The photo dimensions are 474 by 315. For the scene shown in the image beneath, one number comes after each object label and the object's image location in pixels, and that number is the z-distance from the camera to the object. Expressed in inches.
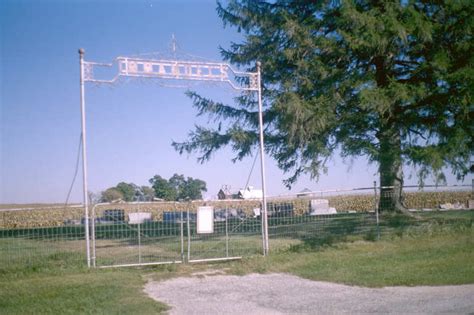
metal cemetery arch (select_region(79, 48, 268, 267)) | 430.6
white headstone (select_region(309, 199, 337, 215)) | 538.9
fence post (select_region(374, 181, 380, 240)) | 544.9
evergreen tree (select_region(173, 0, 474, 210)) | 596.7
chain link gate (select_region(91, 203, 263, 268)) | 459.5
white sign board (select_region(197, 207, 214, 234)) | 473.7
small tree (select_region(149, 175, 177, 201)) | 2256.9
